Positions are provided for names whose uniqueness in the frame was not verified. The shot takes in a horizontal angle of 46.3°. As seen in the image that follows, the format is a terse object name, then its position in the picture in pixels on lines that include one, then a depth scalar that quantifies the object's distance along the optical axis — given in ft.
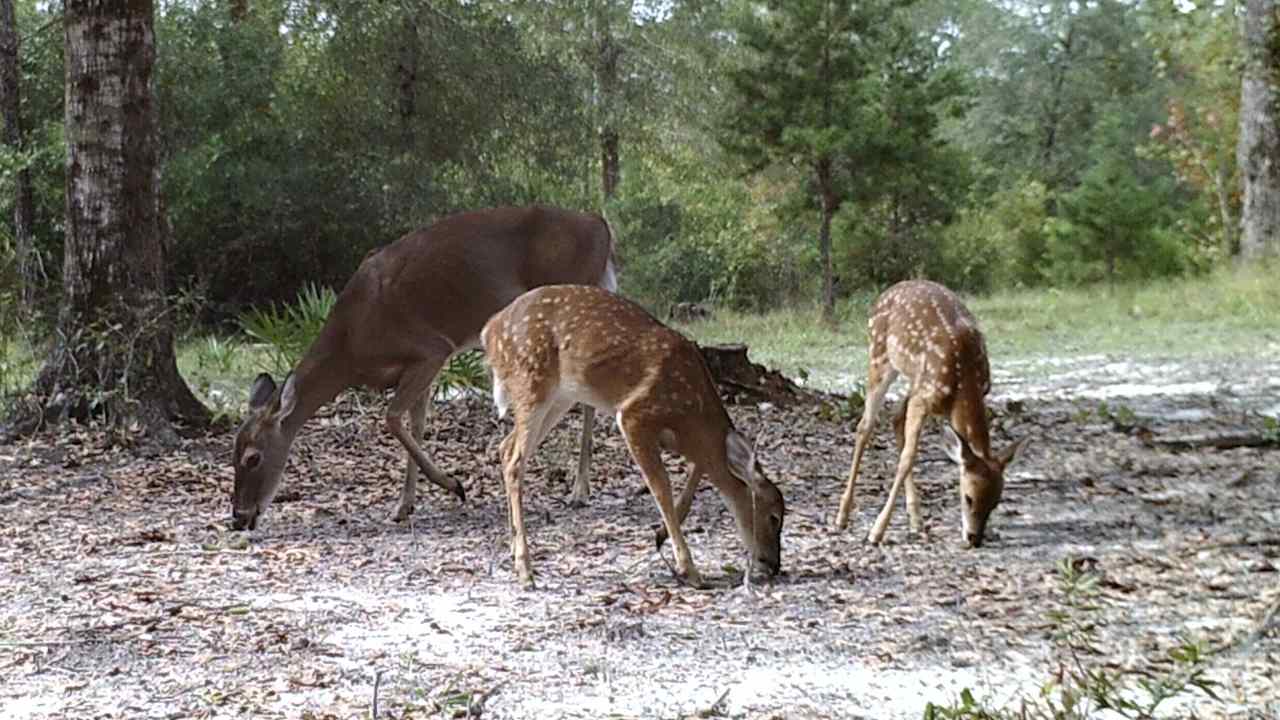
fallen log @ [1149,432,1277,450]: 27.61
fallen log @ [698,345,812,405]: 34.81
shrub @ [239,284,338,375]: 34.24
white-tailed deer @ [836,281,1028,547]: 19.52
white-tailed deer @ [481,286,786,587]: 17.87
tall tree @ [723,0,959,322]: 66.95
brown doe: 23.02
